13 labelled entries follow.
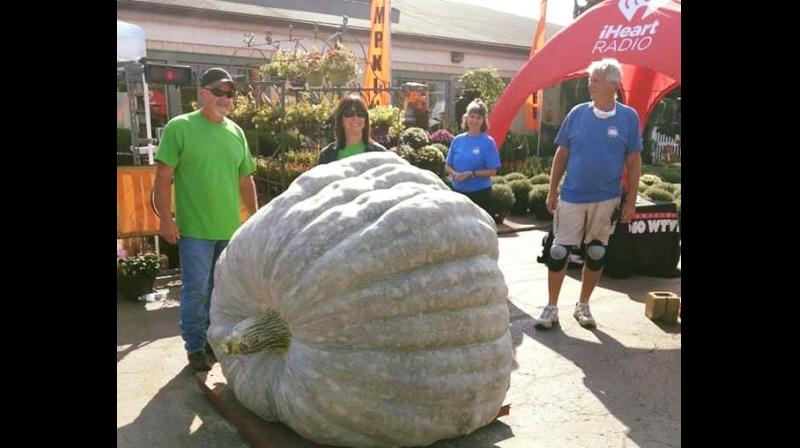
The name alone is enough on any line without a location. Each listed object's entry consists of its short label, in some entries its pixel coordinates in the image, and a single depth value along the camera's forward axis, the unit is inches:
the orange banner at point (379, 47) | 539.5
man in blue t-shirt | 173.0
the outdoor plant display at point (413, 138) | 465.1
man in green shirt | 140.6
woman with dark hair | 157.5
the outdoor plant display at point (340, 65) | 486.3
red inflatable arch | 264.7
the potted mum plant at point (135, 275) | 212.4
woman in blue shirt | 216.7
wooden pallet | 108.9
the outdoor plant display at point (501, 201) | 366.0
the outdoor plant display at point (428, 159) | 421.1
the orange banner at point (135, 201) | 226.2
